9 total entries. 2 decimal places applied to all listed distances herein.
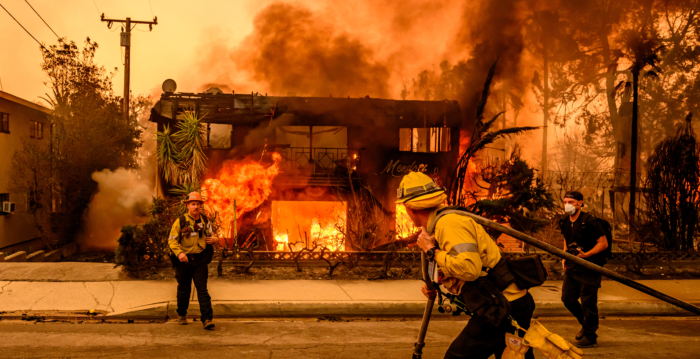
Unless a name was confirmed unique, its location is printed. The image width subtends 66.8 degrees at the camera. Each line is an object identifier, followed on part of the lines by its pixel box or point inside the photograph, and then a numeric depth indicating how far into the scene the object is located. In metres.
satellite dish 17.70
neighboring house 18.03
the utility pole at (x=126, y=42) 21.11
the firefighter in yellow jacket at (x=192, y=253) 6.05
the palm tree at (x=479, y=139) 12.74
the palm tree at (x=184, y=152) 14.70
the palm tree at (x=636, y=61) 15.51
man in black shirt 5.59
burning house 15.86
